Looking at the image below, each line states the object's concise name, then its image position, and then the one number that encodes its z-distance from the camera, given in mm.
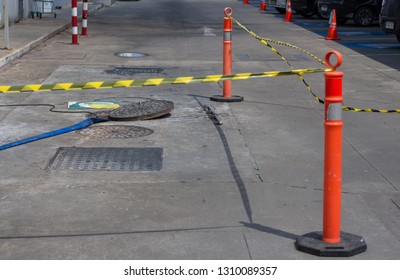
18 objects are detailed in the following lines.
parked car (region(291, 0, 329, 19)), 33844
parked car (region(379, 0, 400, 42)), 20938
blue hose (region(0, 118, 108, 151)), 9350
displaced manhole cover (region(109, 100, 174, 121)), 10898
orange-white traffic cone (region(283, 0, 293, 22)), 32125
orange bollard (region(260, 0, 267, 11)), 40166
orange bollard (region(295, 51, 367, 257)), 5887
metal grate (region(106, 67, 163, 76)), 16156
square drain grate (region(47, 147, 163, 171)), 8500
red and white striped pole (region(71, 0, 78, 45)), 20852
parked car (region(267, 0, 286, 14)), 36000
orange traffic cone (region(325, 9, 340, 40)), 24016
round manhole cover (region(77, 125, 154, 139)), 10008
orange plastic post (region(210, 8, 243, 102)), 12199
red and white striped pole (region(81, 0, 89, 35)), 22859
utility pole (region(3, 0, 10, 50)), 17844
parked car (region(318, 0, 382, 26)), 28781
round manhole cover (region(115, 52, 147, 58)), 19233
